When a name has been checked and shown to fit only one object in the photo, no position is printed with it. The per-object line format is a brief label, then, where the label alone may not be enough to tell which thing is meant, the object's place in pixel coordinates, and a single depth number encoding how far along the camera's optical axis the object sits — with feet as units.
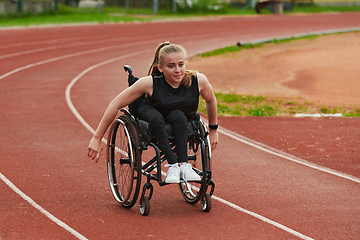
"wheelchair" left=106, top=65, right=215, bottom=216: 28.89
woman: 28.41
